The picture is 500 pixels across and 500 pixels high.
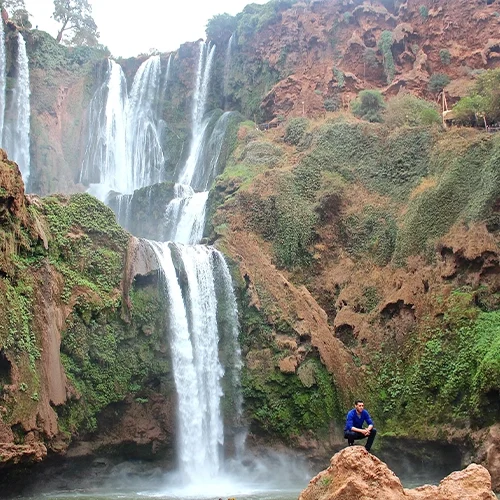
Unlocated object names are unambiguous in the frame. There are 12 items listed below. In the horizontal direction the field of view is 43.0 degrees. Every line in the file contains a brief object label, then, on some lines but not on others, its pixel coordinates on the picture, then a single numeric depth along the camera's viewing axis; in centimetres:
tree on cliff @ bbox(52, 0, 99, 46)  5641
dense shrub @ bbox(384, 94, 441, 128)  3066
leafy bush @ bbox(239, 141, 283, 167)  3203
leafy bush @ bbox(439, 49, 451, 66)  3628
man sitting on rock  1059
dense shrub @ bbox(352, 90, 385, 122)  3334
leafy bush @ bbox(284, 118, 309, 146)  3359
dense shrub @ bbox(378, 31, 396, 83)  3697
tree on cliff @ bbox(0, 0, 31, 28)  4956
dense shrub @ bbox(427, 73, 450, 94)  3544
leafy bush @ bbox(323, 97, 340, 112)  3656
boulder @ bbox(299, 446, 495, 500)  921
